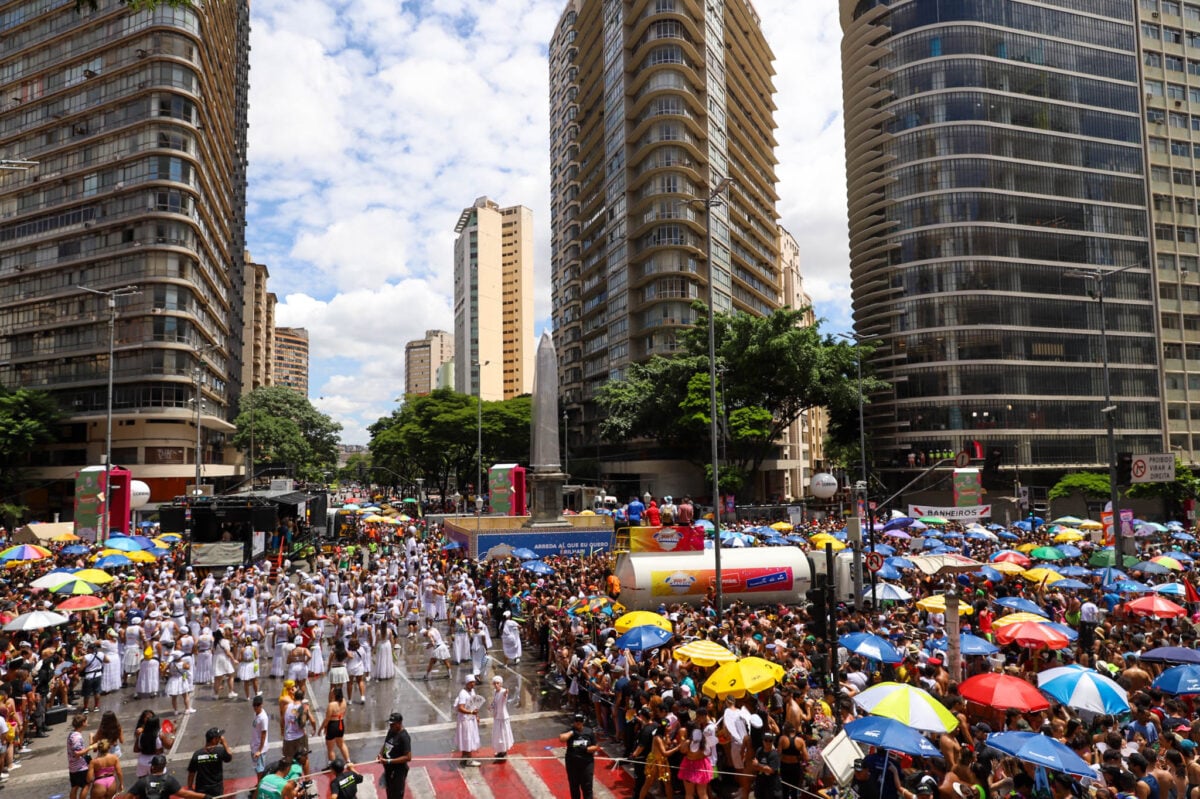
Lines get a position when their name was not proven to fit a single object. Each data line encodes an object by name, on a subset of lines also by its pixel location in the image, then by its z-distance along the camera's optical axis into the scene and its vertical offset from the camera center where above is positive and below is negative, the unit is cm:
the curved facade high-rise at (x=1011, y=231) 6656 +1981
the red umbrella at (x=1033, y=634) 1304 -289
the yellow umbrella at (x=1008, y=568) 2162 -296
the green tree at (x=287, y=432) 8000 +474
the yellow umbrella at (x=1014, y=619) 1408 -289
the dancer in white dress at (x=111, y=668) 1665 -401
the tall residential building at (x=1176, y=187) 7006 +2414
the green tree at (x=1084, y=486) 5191 -183
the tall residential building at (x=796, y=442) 7812 +261
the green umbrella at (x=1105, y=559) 2364 -308
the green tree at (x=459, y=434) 7175 +360
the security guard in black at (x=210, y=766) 970 -354
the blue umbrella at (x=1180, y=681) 1062 -306
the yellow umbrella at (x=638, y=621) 1477 -287
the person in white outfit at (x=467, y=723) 1246 -399
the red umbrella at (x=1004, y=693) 981 -298
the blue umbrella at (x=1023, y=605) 1677 -309
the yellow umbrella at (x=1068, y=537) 2928 -289
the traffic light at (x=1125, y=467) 2148 -25
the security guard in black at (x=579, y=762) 1039 -383
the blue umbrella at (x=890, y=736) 862 -304
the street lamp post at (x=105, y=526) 3145 -181
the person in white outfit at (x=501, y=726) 1264 -404
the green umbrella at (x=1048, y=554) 2308 -277
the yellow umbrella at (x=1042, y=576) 2070 -309
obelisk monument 3747 +109
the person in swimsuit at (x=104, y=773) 941 -352
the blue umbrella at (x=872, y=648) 1314 -310
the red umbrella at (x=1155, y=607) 1535 -293
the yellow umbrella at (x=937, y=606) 1705 -310
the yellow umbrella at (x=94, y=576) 2011 -243
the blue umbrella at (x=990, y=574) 2205 -317
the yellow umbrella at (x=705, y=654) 1245 -297
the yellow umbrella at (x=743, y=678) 1080 -295
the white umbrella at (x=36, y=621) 1549 -276
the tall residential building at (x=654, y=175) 6812 +2766
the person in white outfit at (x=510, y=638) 1820 -385
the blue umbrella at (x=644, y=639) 1363 -296
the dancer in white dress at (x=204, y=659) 1678 -386
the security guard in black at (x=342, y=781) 892 -348
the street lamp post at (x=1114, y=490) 2055 -84
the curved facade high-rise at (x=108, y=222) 5644 +1904
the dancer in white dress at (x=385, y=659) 1794 -421
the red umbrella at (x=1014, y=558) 2367 -294
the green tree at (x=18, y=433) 5122 +329
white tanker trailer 2255 -319
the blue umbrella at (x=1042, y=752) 797 -304
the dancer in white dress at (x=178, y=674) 1500 -370
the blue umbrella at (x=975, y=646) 1348 -317
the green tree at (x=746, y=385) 5347 +568
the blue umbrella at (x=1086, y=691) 987 -296
